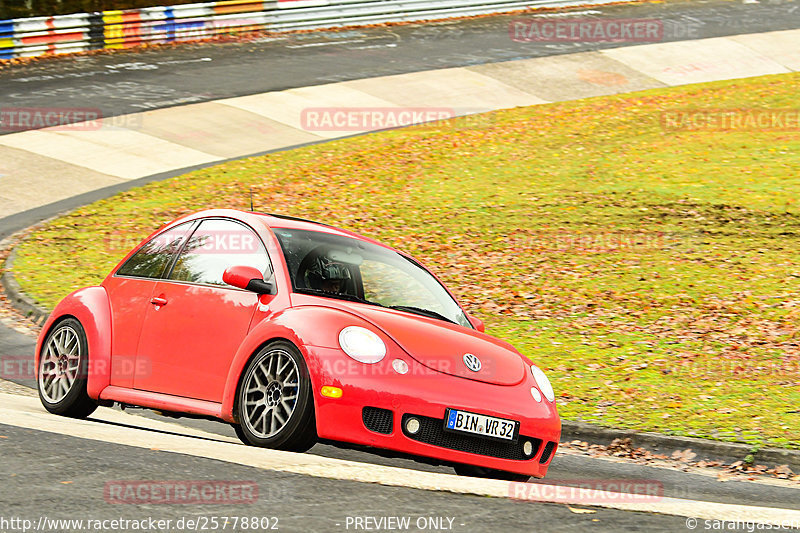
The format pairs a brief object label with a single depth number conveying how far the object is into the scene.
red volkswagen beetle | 12.50
